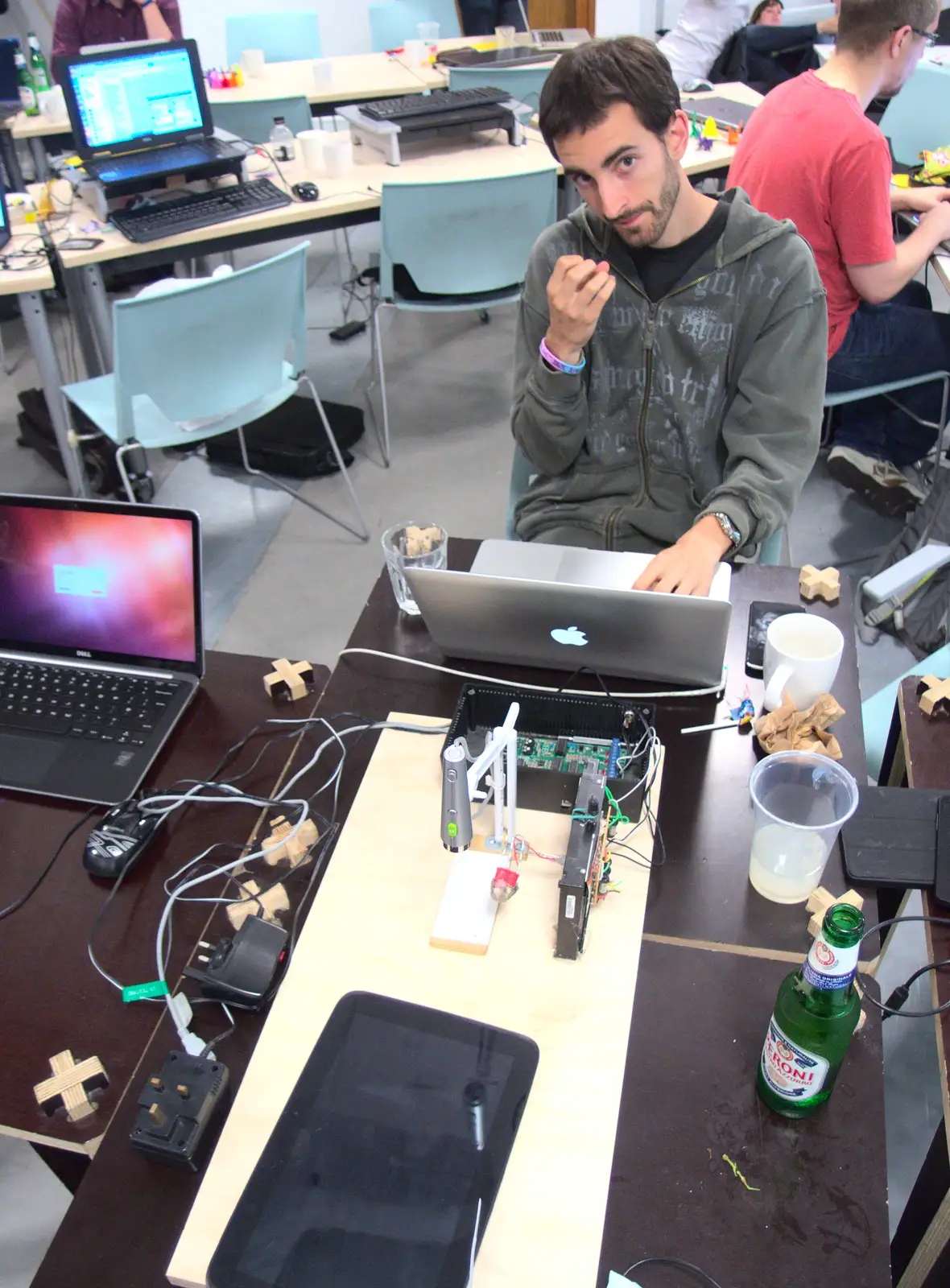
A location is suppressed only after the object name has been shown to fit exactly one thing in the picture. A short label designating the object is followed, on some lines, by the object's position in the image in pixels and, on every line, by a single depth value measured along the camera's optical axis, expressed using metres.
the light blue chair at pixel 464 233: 2.56
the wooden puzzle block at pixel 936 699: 1.13
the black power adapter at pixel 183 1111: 0.78
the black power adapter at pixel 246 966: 0.88
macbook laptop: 1.04
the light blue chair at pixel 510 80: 3.53
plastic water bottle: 3.23
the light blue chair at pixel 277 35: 4.11
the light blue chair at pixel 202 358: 2.09
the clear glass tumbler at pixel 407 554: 1.28
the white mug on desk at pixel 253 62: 3.80
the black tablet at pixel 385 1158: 0.70
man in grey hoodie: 1.30
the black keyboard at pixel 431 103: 3.05
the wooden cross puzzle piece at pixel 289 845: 1.01
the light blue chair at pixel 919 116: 2.89
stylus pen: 1.11
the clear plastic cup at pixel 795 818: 0.94
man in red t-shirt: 2.01
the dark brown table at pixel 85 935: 0.86
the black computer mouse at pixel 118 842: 1.01
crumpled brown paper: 1.05
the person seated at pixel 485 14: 4.90
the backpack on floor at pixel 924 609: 2.10
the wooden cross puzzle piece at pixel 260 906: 0.97
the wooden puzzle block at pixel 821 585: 1.28
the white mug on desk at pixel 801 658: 1.08
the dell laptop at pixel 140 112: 2.59
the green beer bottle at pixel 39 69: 3.93
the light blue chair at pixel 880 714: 1.37
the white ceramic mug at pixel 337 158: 2.99
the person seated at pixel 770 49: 4.31
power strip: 1.56
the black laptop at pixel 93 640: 1.14
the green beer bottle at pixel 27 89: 3.74
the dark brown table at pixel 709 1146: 0.72
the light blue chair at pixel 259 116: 3.47
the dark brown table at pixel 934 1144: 0.91
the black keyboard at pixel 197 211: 2.65
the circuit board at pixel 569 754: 1.05
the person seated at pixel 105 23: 3.91
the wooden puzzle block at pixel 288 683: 1.22
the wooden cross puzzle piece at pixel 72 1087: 0.82
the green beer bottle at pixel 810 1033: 0.72
